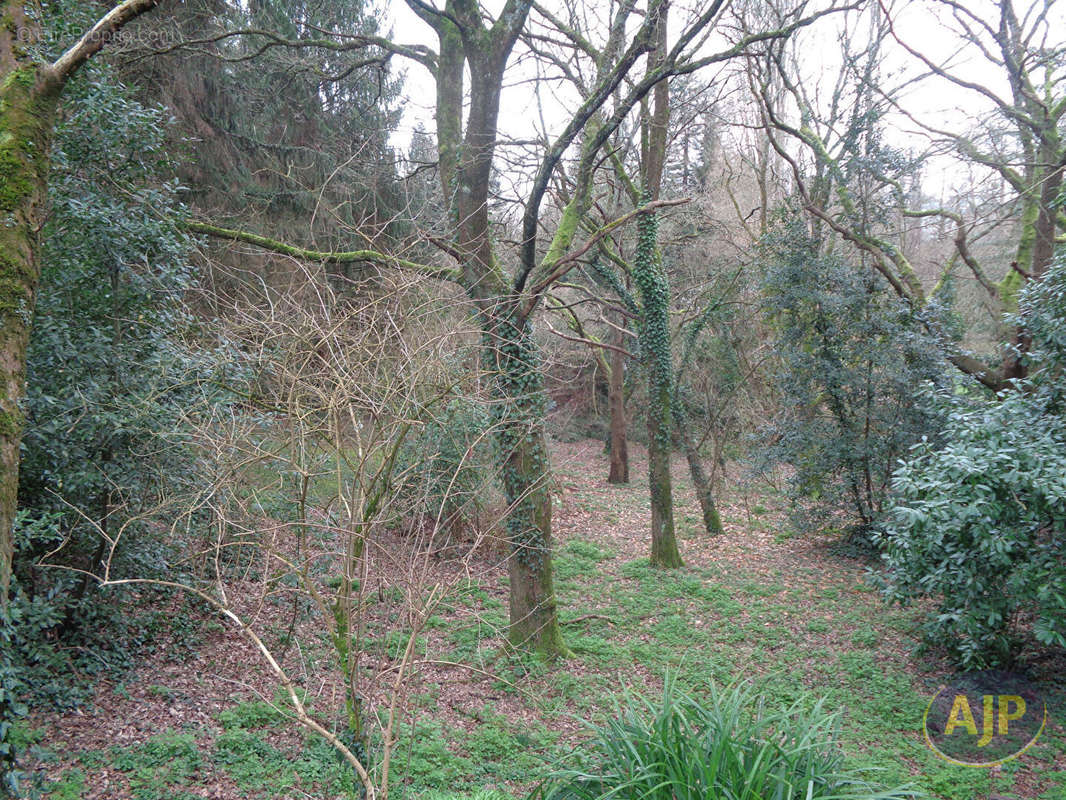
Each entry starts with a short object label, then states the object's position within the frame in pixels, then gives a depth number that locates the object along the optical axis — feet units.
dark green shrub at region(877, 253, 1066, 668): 15.83
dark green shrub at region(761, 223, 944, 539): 29.73
